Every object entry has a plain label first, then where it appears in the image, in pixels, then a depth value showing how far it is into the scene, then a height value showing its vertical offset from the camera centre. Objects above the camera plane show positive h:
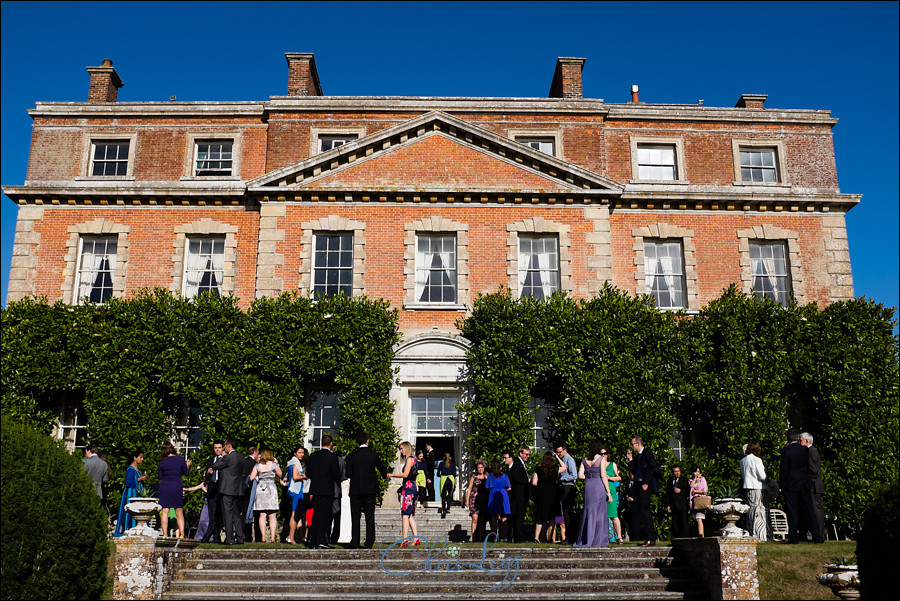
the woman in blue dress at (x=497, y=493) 14.78 +0.10
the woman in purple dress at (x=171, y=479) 13.98 +0.37
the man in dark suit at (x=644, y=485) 14.49 +0.23
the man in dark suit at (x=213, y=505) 14.54 -0.08
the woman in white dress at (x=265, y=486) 14.79 +0.26
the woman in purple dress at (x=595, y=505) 13.40 -0.11
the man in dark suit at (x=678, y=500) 14.93 -0.04
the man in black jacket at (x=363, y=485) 13.16 +0.23
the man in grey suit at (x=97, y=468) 14.91 +0.60
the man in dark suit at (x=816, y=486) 14.07 +0.19
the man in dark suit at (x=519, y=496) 15.12 +0.05
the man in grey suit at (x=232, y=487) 13.89 +0.23
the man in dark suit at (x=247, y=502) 14.42 -0.03
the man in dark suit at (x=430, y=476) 19.25 +0.55
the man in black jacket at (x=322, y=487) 13.18 +0.21
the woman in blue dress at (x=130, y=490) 15.00 +0.21
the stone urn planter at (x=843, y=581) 10.88 -1.10
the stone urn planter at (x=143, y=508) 12.00 -0.10
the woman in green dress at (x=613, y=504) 15.01 -0.11
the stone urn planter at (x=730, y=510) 12.16 -0.18
